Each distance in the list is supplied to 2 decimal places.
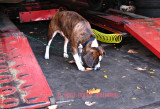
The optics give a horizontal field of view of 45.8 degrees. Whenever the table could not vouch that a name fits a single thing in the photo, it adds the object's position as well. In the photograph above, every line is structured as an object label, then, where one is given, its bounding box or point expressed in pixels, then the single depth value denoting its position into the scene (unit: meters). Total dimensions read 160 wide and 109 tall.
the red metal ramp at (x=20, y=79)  2.56
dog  3.63
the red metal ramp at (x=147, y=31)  4.37
